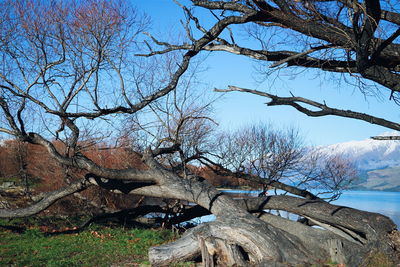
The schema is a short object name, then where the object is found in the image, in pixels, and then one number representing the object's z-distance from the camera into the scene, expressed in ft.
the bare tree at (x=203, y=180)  20.40
